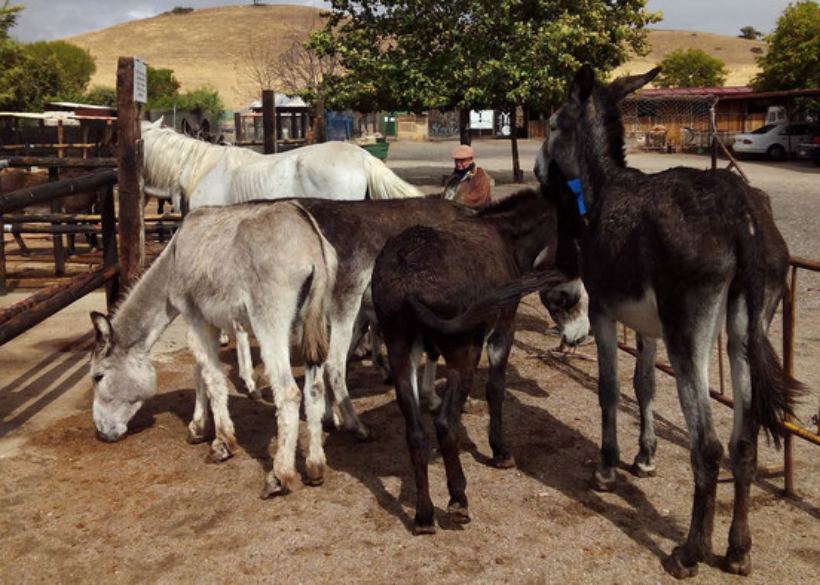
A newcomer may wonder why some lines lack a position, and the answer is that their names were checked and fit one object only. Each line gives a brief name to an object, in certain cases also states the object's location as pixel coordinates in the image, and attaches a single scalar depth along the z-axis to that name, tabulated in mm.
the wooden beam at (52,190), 5109
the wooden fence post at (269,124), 13000
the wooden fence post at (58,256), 11477
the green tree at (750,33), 132375
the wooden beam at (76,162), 9797
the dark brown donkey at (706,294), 3701
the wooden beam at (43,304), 5309
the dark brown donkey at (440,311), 3984
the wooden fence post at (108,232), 7312
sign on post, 7352
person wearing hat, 7863
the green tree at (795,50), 38469
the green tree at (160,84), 60625
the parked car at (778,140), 33875
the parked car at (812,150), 30672
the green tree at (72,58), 65931
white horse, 7727
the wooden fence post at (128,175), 7246
